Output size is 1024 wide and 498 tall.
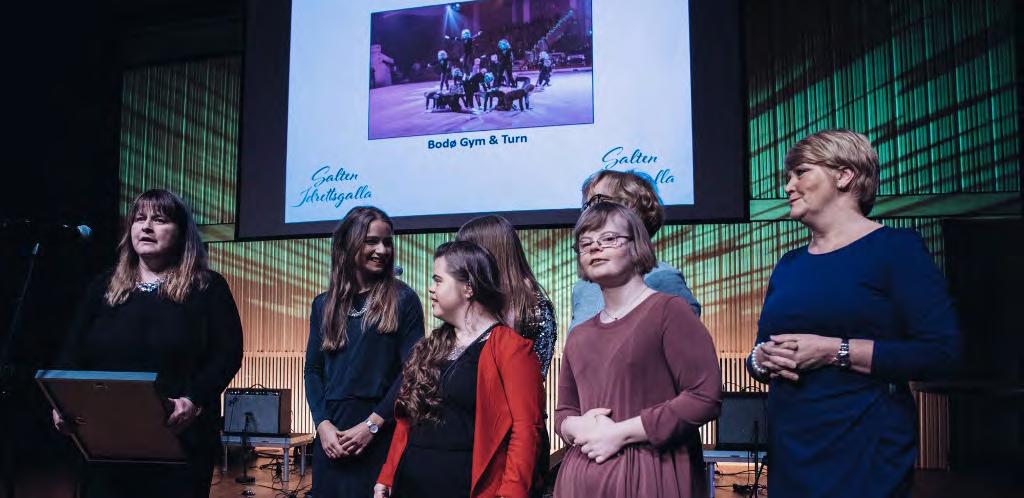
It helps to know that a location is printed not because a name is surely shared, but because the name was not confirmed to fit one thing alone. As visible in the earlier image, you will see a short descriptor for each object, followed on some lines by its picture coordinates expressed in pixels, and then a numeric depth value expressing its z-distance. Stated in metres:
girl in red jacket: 2.00
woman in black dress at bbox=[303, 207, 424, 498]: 2.45
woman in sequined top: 2.34
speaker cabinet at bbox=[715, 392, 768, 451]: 4.96
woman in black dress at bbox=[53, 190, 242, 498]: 2.31
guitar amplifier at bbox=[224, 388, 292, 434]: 5.82
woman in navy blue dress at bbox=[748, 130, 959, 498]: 1.66
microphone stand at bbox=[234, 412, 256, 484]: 5.75
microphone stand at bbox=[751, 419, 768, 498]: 4.53
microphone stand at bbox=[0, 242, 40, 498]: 2.41
